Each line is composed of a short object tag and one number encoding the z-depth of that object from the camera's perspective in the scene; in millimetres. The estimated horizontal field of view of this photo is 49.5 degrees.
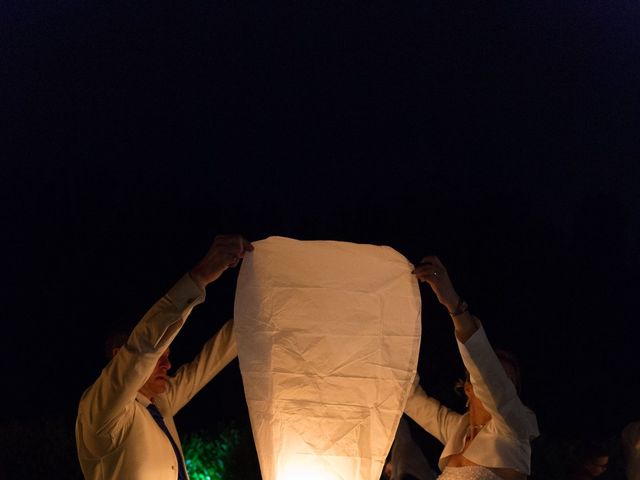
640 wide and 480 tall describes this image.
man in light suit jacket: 2115
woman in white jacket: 2289
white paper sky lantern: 2371
